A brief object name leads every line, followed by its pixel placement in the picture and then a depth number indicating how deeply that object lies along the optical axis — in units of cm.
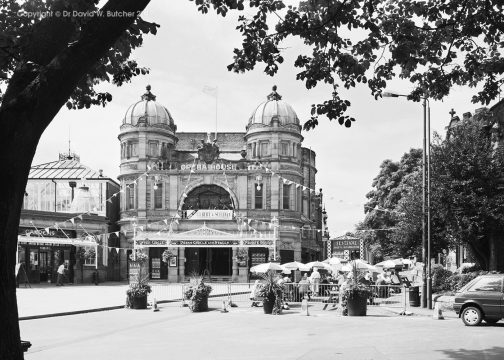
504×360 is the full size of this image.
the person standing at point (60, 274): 4420
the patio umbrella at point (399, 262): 4231
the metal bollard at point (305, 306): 2202
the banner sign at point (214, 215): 5603
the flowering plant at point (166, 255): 5330
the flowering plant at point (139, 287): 2459
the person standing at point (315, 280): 2929
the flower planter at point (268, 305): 2266
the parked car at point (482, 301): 1780
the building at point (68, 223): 4734
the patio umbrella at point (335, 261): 4040
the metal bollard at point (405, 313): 2192
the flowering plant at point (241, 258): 5428
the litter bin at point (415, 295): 2577
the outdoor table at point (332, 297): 2720
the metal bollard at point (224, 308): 2308
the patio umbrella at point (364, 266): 2992
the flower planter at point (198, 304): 2334
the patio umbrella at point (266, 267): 3098
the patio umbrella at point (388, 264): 4034
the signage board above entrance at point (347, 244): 3641
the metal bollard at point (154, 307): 2375
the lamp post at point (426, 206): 2416
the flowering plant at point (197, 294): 2338
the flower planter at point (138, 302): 2458
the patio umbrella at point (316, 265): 3442
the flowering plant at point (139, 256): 4861
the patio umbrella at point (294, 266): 3416
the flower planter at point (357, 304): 2152
